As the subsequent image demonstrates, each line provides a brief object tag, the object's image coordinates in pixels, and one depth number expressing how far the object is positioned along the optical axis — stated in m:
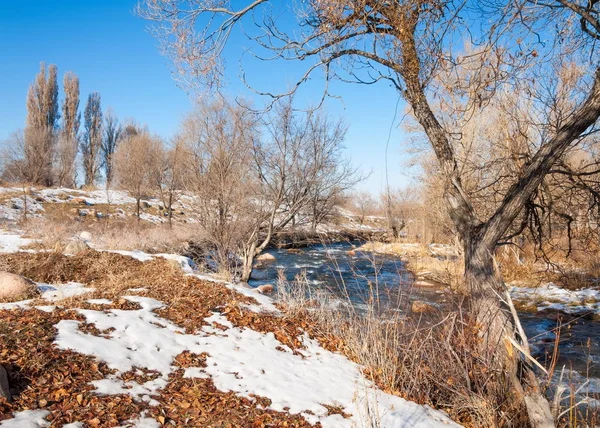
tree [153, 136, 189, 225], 19.81
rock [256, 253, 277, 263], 17.06
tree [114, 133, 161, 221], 21.50
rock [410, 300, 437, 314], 7.96
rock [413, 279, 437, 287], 12.16
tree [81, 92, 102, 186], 33.00
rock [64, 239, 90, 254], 8.96
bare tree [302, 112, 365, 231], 12.88
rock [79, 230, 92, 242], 12.70
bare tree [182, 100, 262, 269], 10.44
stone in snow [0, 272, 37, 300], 5.18
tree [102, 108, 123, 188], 33.53
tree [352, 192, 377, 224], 25.72
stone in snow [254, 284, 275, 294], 10.69
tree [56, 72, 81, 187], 27.75
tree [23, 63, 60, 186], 22.27
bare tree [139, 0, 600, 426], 3.60
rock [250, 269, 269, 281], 13.39
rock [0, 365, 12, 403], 2.70
